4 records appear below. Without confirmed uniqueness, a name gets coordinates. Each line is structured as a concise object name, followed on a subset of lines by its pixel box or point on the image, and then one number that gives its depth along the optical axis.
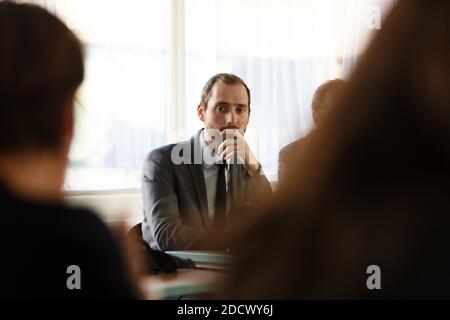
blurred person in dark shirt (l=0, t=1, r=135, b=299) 1.37
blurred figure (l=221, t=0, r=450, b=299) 0.75
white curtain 4.22
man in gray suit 2.87
